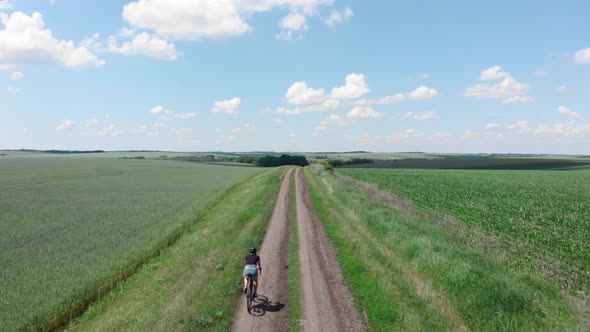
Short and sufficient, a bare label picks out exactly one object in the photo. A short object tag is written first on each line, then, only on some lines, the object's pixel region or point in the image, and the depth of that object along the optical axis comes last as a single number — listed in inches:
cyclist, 503.5
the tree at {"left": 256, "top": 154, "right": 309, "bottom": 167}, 6451.8
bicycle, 480.4
